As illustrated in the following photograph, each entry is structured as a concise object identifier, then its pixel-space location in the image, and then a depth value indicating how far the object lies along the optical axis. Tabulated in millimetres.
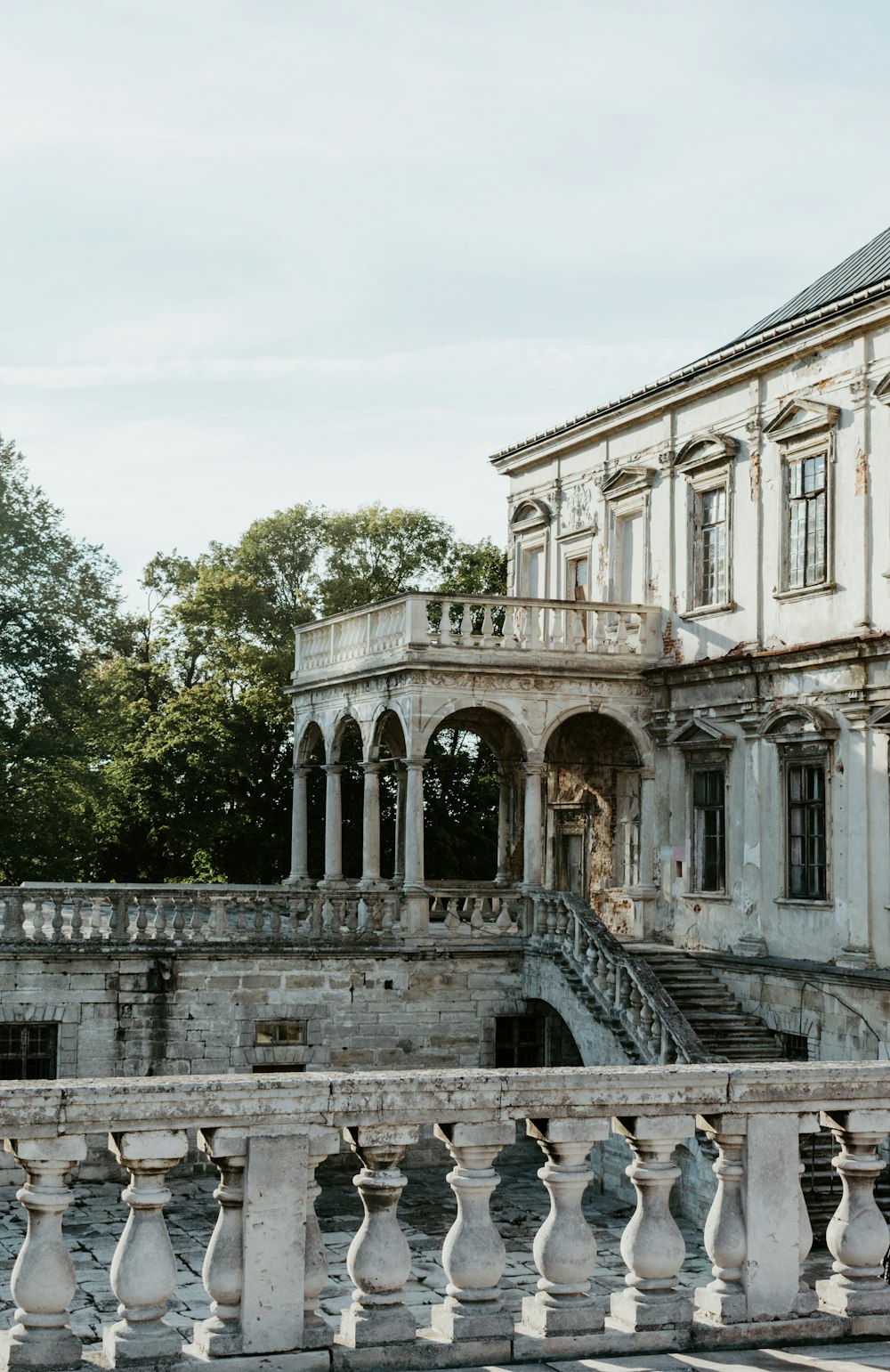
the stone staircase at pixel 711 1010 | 23453
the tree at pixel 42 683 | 38375
